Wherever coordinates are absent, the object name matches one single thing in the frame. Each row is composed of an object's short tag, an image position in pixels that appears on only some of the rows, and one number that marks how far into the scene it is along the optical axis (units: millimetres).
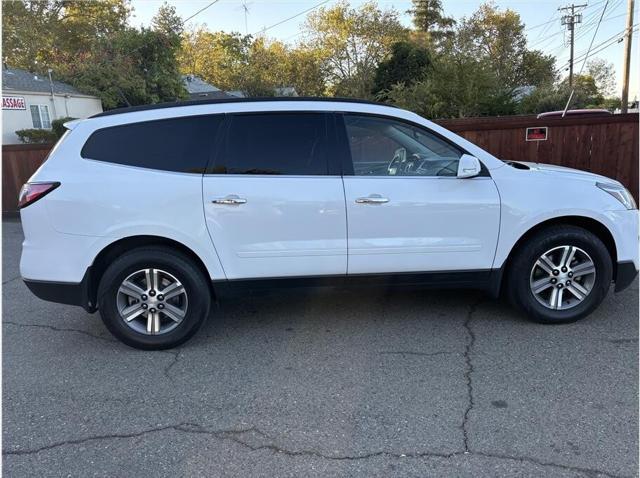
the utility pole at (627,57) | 23625
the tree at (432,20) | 53188
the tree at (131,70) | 29391
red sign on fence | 8258
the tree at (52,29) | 38812
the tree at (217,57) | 44062
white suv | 3721
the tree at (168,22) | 33112
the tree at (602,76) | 74350
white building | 24297
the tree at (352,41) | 40188
